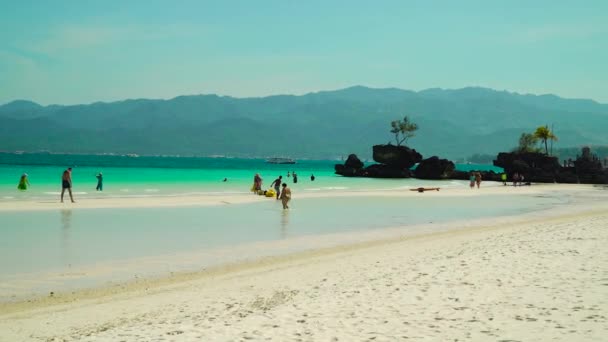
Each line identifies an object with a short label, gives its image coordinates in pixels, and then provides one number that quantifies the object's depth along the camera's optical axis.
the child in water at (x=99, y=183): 43.22
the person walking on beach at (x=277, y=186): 34.40
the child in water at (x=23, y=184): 40.22
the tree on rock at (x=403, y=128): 114.39
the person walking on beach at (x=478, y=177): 59.06
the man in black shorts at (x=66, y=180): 29.23
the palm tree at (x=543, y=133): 99.75
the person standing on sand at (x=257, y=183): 39.41
